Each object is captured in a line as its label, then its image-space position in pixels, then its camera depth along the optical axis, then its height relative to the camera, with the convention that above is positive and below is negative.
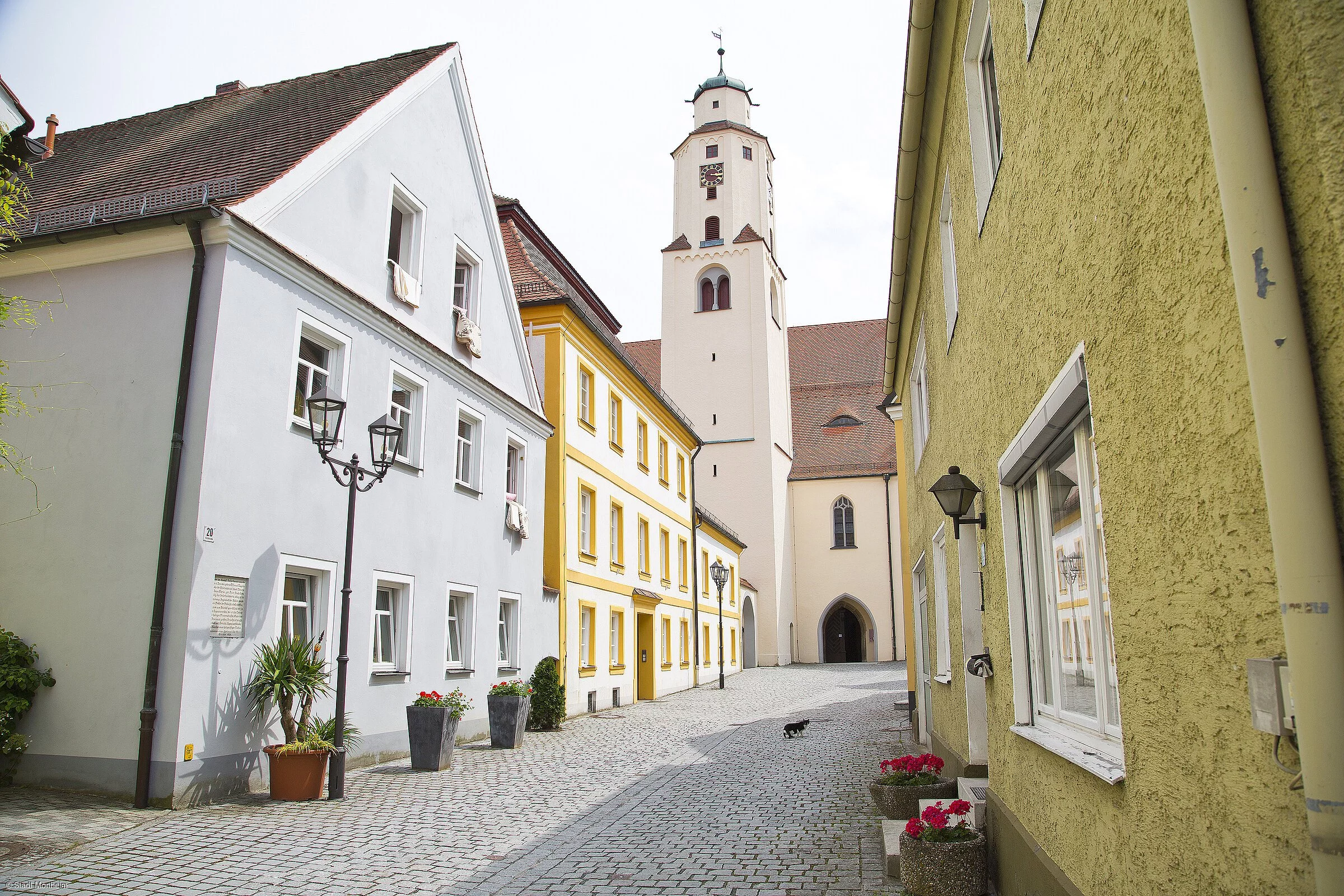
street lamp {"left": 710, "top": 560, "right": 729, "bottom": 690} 27.02 +1.96
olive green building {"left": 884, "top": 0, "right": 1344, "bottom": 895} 1.80 +0.54
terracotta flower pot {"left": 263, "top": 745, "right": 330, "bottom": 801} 9.16 -1.14
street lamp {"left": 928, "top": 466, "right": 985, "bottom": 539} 6.20 +0.94
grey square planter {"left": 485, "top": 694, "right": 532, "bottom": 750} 14.09 -1.03
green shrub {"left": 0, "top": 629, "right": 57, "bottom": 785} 8.92 -0.33
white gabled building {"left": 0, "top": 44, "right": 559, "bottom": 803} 9.09 +2.44
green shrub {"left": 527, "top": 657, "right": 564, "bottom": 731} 16.28 -0.84
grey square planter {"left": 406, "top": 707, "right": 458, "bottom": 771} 11.40 -0.99
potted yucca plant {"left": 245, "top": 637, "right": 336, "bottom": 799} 9.17 -0.53
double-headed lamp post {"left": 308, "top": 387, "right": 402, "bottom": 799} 9.30 +1.91
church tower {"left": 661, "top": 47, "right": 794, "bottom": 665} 42.56 +13.80
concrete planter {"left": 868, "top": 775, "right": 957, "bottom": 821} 7.41 -1.12
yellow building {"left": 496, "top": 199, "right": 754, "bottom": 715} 19.08 +3.31
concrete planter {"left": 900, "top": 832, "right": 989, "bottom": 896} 5.39 -1.21
